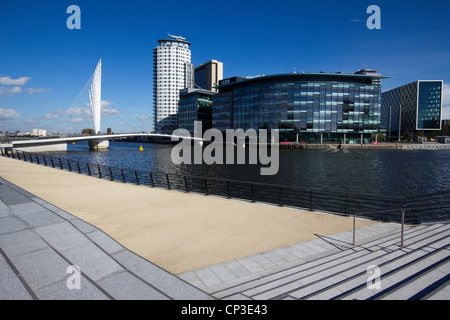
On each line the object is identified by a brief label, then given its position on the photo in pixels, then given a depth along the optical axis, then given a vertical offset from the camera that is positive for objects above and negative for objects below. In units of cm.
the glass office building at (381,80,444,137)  15675 +2394
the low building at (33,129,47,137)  18581 +674
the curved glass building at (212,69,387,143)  9388 +1385
